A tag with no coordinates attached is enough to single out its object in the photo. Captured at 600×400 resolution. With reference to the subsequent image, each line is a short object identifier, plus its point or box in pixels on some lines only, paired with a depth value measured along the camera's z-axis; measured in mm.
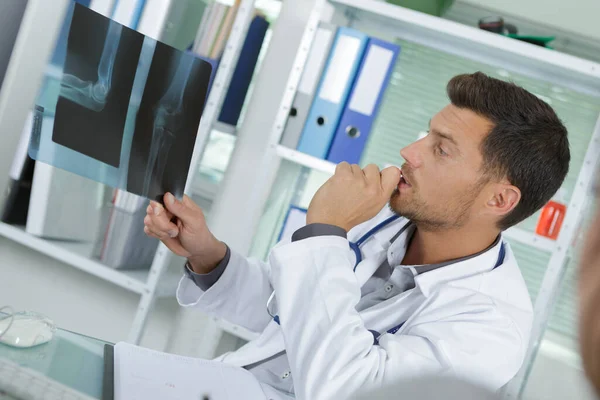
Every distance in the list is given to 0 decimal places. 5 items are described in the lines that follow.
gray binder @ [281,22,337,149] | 1780
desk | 793
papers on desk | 850
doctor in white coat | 1025
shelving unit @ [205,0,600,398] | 1693
